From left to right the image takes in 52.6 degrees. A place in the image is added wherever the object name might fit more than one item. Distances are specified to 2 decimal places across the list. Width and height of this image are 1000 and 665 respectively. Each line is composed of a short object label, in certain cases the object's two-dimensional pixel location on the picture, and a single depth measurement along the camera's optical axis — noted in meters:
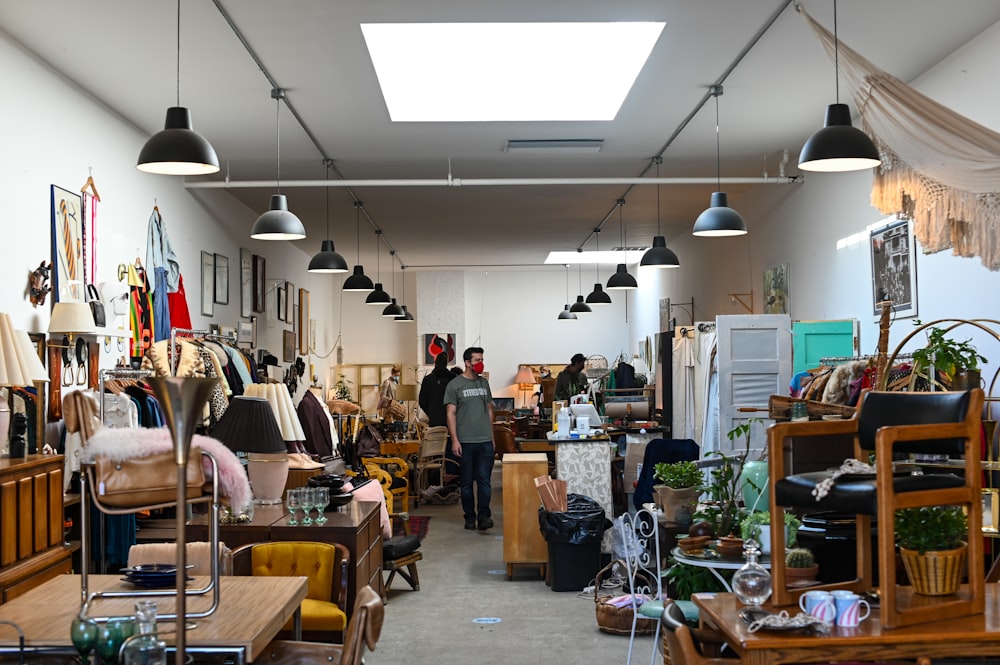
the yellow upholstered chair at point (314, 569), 4.71
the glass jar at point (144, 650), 2.42
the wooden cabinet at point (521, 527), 7.70
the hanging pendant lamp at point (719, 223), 7.64
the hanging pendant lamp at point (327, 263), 9.52
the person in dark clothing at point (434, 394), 12.80
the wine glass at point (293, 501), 5.39
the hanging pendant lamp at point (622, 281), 12.63
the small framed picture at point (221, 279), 10.87
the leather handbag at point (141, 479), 2.81
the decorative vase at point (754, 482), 5.14
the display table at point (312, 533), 5.16
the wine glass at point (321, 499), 5.38
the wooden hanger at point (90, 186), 7.40
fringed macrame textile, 4.86
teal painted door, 8.54
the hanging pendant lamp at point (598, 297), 14.67
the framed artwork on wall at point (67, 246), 6.82
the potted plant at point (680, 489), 5.84
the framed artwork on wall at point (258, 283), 12.70
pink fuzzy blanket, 2.81
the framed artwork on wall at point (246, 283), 12.07
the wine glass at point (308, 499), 5.37
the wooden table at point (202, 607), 2.86
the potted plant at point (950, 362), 5.53
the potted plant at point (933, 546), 3.32
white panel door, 8.99
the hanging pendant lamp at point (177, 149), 5.01
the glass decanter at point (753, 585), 3.39
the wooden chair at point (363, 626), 2.98
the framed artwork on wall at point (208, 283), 10.28
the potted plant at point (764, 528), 4.16
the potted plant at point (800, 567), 3.66
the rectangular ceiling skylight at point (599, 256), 18.23
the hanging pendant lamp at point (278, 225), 7.31
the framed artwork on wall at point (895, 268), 7.54
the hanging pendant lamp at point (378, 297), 14.02
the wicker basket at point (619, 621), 6.05
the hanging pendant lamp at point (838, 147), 4.96
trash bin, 7.20
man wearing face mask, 9.95
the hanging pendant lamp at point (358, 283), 11.69
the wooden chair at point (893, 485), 3.12
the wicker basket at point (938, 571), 3.31
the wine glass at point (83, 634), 2.56
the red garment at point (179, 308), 9.28
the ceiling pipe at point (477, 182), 9.27
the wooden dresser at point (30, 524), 4.79
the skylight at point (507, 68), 6.63
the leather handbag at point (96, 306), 7.21
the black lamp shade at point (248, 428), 4.99
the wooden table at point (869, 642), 3.01
